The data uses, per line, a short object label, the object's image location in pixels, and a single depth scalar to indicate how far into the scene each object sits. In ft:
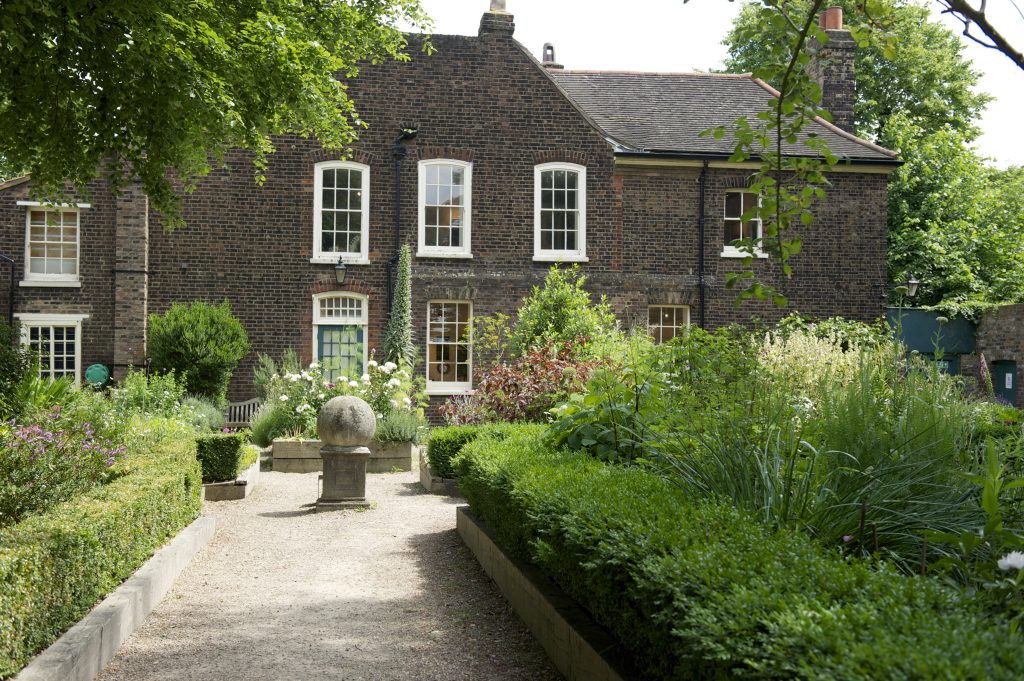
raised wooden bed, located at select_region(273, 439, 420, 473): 51.55
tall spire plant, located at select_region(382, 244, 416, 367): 67.51
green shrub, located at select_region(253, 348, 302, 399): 65.57
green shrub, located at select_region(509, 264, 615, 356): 52.85
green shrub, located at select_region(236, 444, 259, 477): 44.09
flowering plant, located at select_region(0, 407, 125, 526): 23.70
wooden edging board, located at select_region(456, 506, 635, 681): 15.20
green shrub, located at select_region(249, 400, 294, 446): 56.13
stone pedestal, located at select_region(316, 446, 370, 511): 39.22
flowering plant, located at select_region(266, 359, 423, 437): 55.11
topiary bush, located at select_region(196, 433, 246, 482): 40.73
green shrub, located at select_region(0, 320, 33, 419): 34.97
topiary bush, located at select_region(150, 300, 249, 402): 64.39
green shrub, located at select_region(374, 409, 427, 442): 52.42
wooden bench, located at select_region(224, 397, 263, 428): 65.77
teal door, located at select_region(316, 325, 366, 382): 68.69
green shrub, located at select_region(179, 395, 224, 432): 52.61
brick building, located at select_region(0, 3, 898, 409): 67.00
